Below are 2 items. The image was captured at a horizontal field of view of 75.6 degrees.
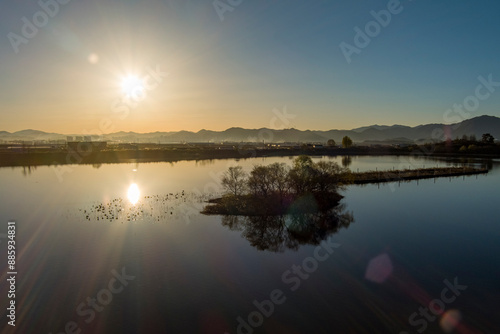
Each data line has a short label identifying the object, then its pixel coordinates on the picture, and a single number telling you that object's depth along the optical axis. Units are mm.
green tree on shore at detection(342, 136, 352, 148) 153625
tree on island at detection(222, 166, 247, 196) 34000
